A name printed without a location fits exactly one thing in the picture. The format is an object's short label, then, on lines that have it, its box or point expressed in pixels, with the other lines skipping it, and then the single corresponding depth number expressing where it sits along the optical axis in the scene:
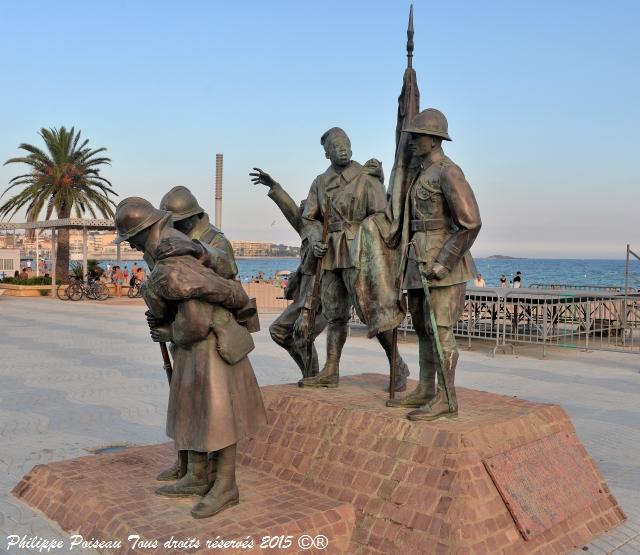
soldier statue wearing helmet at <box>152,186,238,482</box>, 4.66
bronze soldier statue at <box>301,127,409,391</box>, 5.55
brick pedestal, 3.88
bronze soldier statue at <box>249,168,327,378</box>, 5.91
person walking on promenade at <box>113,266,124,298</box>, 28.45
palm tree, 29.02
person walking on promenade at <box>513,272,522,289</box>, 22.28
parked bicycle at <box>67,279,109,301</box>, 26.42
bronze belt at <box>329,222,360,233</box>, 5.60
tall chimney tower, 17.16
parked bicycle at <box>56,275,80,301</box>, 26.68
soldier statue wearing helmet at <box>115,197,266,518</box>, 3.86
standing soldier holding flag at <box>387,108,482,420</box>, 4.54
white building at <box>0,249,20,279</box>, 33.12
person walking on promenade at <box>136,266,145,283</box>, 29.11
